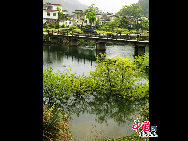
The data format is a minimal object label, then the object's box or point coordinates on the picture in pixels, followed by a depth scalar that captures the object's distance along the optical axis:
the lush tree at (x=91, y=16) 59.88
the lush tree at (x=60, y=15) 62.69
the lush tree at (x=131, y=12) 63.49
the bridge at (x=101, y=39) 26.94
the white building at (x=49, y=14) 60.78
